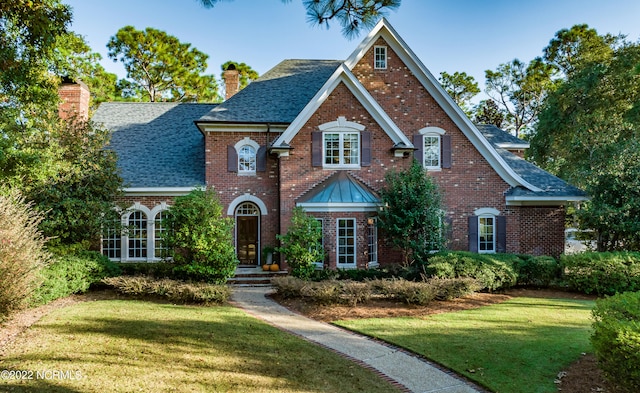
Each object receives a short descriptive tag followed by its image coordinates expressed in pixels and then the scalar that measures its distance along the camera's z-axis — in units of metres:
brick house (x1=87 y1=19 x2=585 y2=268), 16.84
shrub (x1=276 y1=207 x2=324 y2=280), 14.43
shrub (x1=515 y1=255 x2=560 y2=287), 14.84
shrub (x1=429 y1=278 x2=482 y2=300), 12.38
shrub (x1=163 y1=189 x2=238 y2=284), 13.15
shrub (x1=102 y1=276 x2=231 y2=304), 11.99
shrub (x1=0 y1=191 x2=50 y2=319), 8.82
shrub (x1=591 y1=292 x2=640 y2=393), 5.44
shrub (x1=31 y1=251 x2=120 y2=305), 11.30
